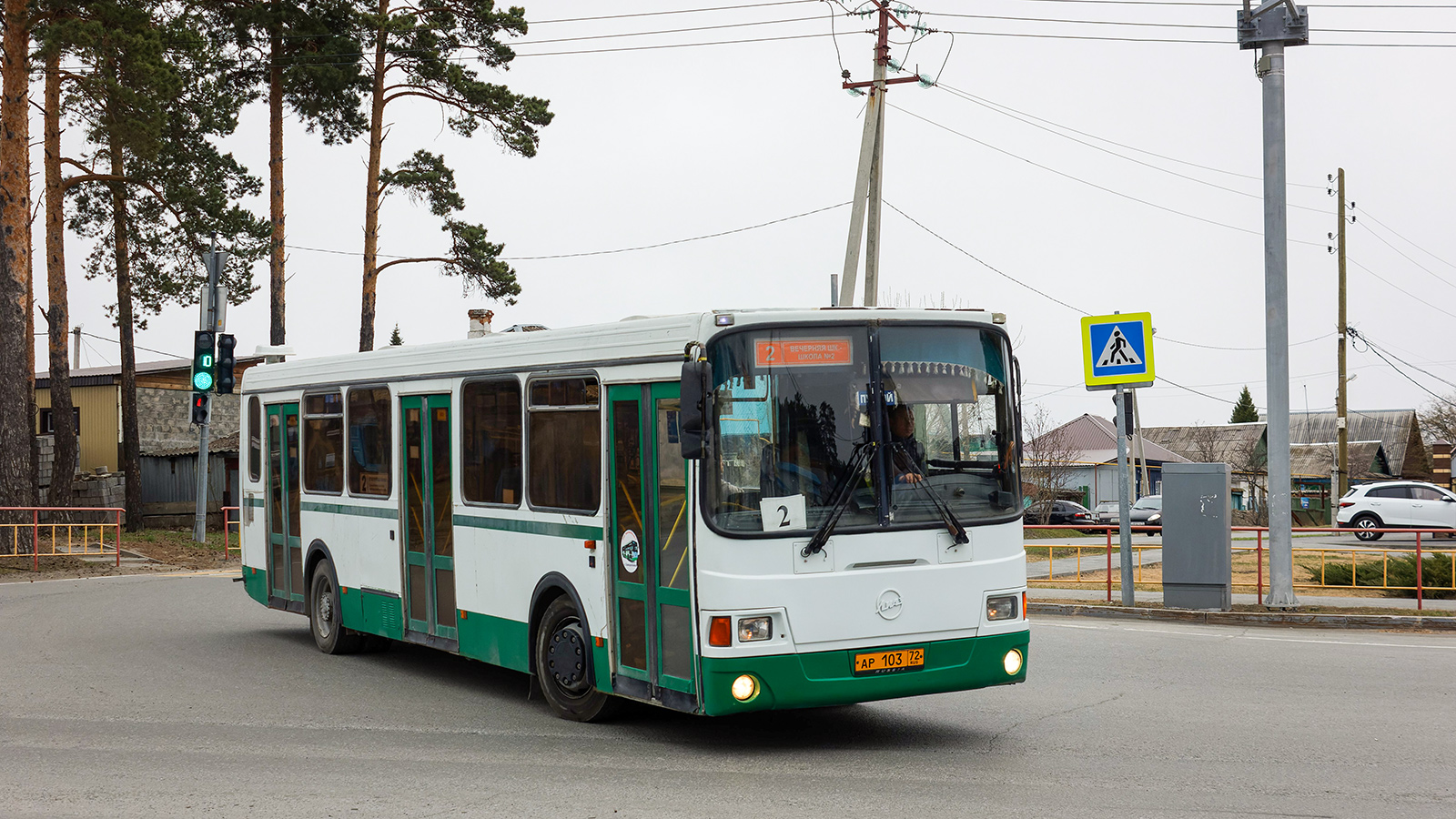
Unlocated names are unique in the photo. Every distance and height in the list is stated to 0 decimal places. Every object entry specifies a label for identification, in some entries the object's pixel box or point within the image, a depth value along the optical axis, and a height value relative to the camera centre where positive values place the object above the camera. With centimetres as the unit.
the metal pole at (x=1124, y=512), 1561 -106
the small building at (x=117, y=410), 4481 +90
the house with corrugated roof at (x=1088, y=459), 5947 -179
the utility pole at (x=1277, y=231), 1628 +221
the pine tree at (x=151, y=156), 2511 +607
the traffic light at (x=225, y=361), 2430 +131
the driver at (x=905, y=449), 824 -13
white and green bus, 795 -49
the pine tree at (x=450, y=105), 3127 +739
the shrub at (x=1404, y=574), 1817 -218
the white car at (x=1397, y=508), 3638 -235
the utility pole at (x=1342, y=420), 4678 -2
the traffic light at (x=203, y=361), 2402 +131
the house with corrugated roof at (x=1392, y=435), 7906 -97
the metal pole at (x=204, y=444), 2492 -15
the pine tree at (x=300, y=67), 3086 +827
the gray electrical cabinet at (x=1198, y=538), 1577 -134
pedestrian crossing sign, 1590 +83
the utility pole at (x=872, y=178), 2350 +424
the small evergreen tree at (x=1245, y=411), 10700 +71
